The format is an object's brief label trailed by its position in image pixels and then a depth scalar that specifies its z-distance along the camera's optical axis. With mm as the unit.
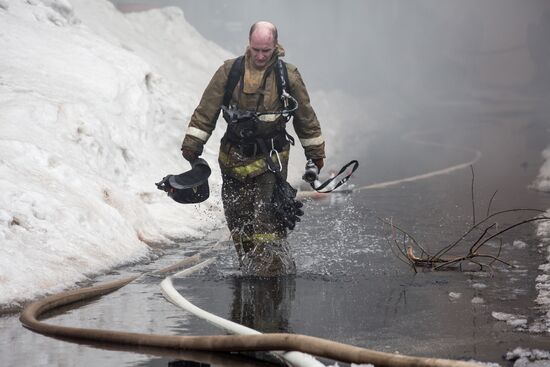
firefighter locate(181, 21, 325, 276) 16578
